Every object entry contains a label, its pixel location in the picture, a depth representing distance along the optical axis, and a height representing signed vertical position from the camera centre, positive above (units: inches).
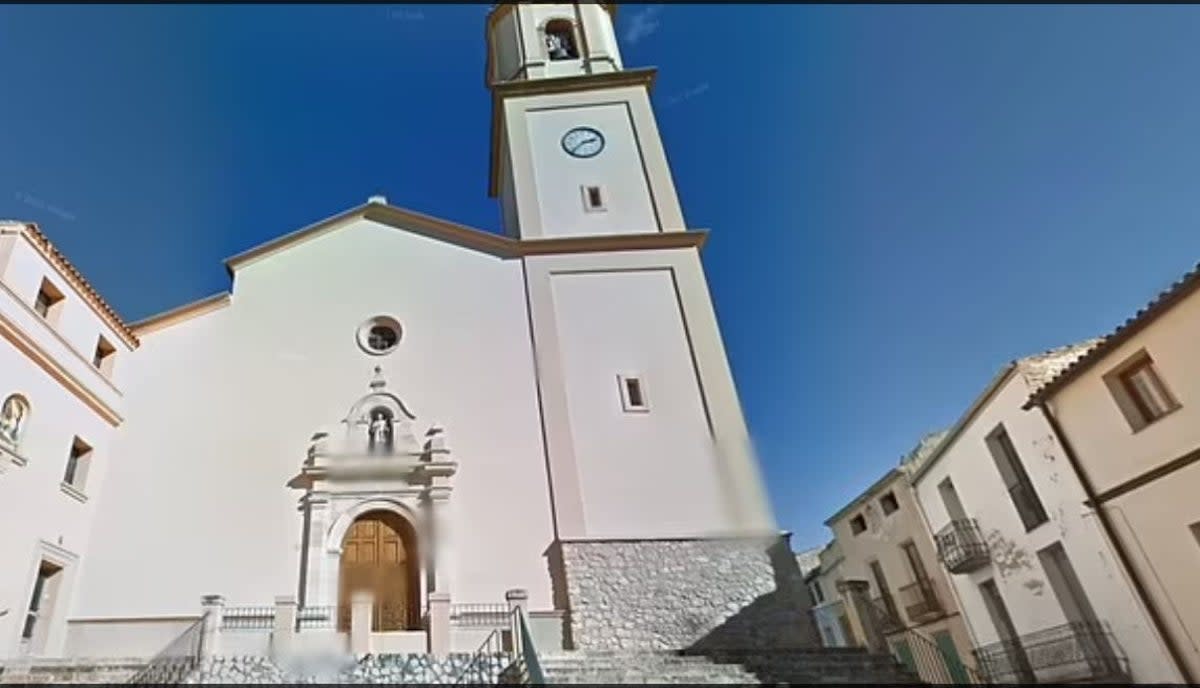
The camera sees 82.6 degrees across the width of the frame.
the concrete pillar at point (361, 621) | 345.1 +61.9
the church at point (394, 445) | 362.0 +161.7
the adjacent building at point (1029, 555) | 414.0 +52.7
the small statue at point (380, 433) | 422.0 +172.7
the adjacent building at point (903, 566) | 607.5 +83.1
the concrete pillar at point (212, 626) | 317.7 +64.3
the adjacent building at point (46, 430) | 332.2 +177.9
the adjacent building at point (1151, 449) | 342.6 +82.0
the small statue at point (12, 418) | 330.6 +171.4
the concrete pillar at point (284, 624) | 332.2 +62.5
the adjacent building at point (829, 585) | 593.1 +99.9
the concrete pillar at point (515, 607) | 334.3 +52.9
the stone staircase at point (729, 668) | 285.7 +9.2
